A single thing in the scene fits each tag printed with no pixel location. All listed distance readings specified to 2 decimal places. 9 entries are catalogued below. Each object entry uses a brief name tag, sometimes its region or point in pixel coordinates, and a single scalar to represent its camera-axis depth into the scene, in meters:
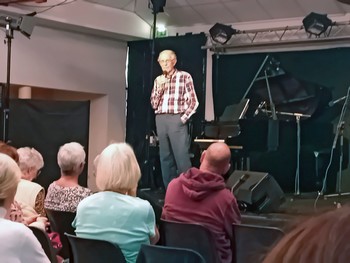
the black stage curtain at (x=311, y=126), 7.01
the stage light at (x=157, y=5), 7.45
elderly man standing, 6.51
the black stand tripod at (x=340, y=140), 6.81
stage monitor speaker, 5.17
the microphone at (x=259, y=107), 7.26
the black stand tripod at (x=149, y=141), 8.05
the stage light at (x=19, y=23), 5.89
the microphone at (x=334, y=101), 6.94
